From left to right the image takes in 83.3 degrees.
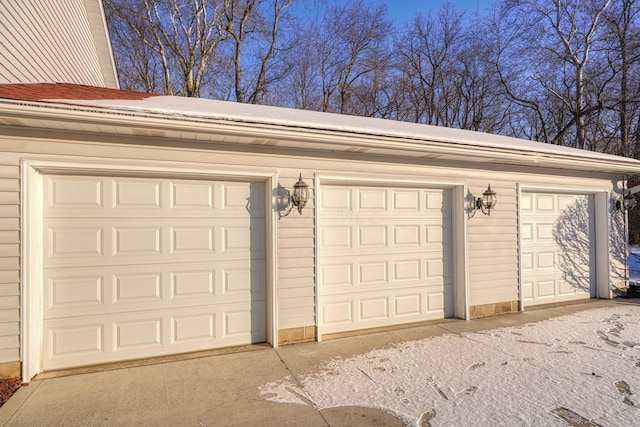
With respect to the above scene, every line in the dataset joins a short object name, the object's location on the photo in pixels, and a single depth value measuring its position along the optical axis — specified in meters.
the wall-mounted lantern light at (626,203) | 6.80
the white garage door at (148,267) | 3.74
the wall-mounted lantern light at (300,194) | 4.39
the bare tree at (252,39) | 14.98
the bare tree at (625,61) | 12.84
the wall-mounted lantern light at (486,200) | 5.59
